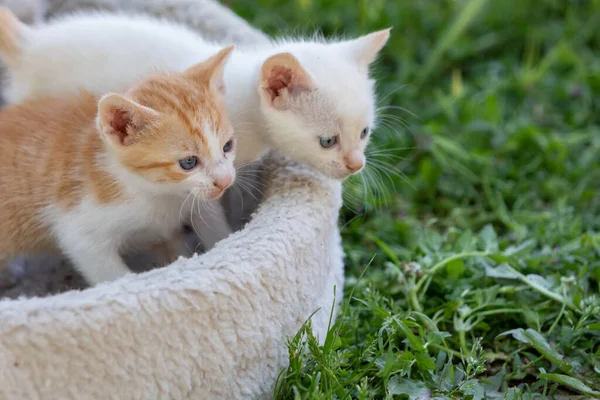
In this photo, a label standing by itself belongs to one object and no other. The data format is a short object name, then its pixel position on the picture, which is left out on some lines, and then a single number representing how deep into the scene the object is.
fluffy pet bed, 1.04
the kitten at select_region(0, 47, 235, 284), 1.09
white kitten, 1.13
